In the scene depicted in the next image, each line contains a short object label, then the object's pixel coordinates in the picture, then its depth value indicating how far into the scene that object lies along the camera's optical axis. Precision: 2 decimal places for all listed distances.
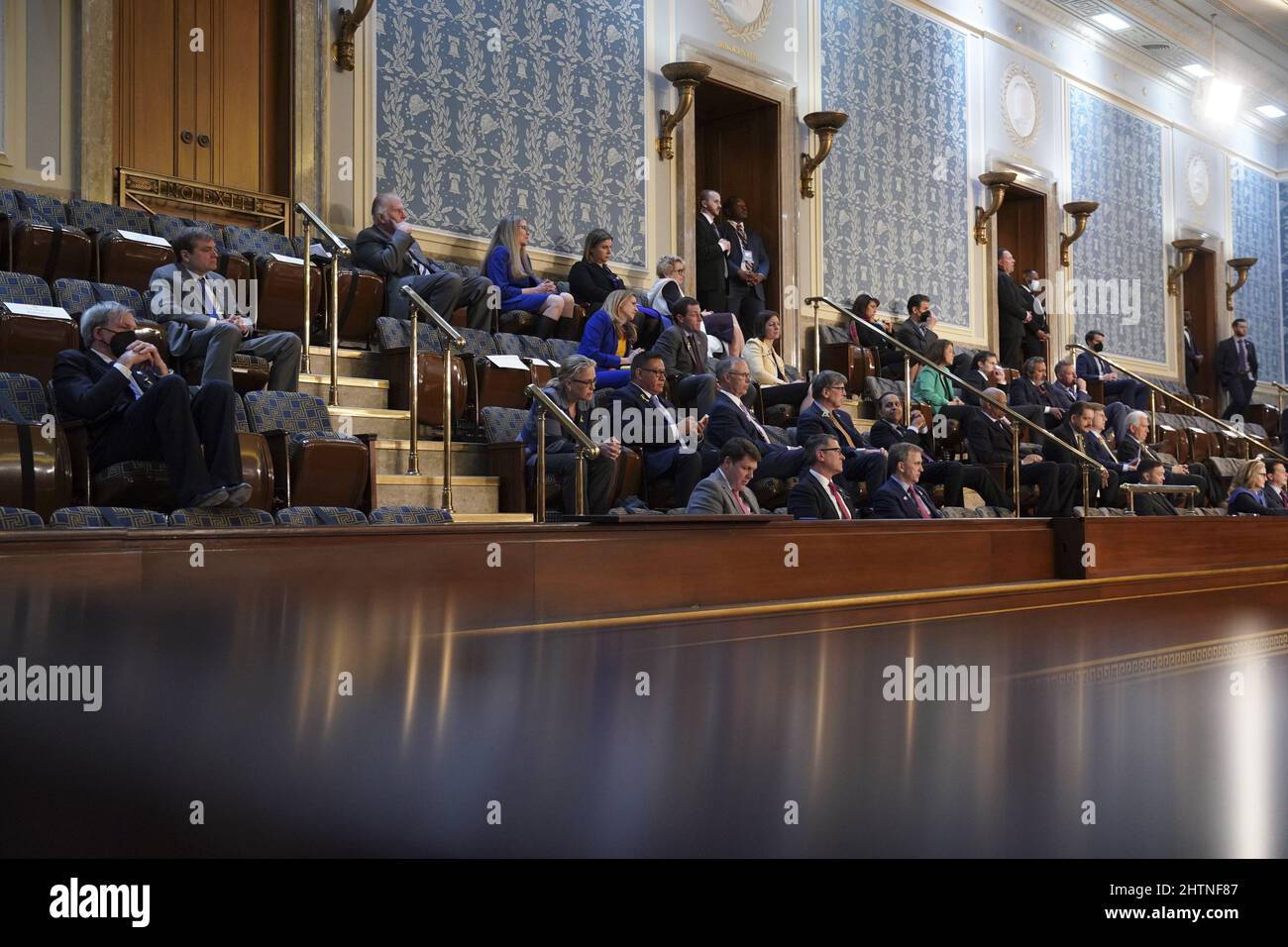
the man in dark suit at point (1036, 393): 7.12
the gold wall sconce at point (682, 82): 6.66
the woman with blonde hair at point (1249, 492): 6.69
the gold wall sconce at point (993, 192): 8.68
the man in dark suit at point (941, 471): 5.48
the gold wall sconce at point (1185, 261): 10.71
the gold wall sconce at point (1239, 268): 11.26
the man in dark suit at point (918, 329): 7.23
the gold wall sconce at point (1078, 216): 9.34
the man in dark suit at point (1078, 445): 6.17
